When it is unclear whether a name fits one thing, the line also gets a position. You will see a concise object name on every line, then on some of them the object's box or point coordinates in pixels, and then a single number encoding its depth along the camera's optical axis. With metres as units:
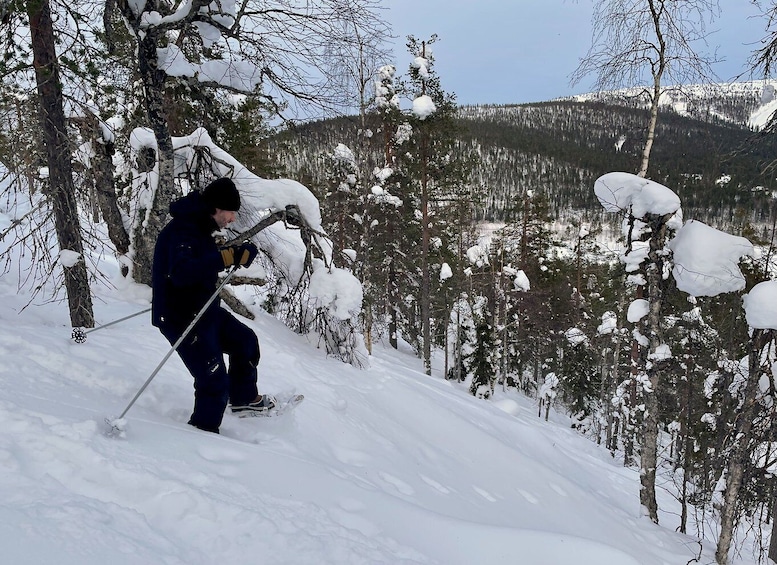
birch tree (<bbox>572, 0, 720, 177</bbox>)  7.95
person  3.31
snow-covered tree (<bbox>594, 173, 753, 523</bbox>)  7.04
